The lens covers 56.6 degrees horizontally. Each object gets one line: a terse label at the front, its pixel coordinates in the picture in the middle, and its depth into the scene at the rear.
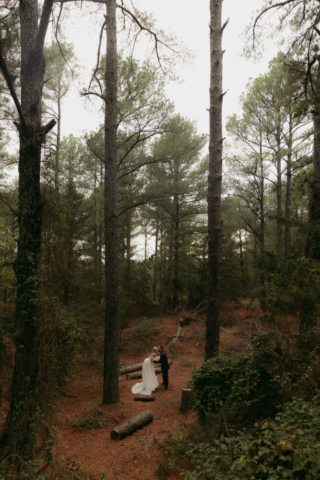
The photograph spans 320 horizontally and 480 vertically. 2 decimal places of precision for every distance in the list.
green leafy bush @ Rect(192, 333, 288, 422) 4.78
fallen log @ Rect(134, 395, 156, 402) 8.25
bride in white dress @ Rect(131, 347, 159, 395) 8.98
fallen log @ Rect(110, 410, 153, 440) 6.12
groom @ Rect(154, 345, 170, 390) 9.09
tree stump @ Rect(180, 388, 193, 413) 6.82
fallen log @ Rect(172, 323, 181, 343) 13.60
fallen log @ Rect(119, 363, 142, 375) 11.05
